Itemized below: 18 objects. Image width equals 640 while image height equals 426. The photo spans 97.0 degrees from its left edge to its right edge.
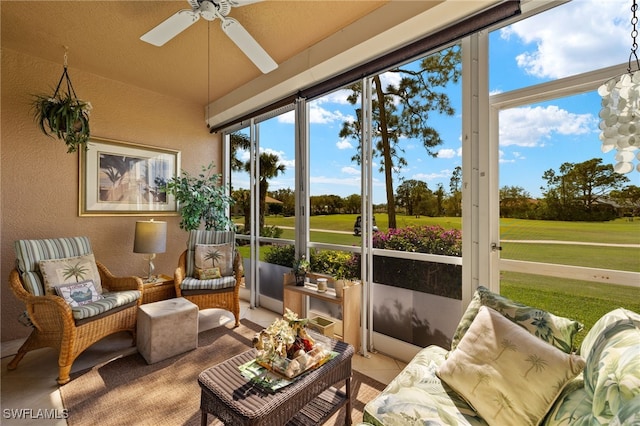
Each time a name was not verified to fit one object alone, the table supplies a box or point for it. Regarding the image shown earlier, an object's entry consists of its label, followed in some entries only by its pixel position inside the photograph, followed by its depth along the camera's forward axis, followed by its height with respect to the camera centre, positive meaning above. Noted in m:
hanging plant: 2.75 +0.98
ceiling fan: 1.80 +1.31
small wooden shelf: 2.59 -0.82
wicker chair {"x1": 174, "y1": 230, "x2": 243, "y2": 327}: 3.18 -0.80
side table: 3.19 -0.86
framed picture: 3.37 +0.47
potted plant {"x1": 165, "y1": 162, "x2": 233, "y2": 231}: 3.74 +0.19
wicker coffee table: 1.31 -0.89
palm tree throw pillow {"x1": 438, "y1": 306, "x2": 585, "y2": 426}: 1.16 -0.70
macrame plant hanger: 2.91 +1.50
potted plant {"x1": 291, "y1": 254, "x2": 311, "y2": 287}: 3.13 -0.62
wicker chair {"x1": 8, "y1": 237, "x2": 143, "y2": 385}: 2.23 -0.81
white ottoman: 2.47 -1.04
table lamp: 3.21 -0.26
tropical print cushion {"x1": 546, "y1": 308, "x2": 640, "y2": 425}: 0.87 -0.55
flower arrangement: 1.52 -0.76
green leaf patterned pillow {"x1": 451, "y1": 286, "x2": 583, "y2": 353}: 1.30 -0.52
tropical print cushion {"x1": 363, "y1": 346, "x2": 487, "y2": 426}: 1.16 -0.84
